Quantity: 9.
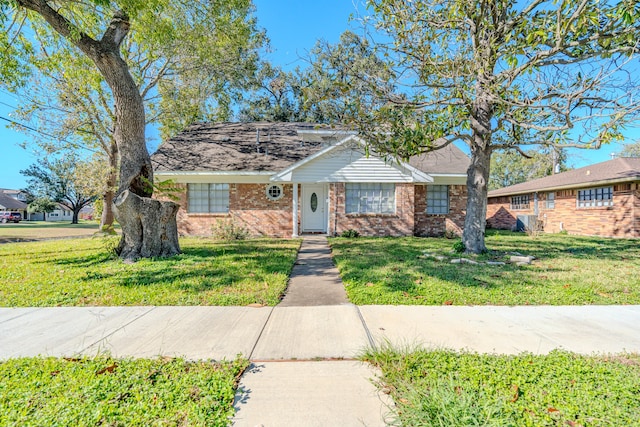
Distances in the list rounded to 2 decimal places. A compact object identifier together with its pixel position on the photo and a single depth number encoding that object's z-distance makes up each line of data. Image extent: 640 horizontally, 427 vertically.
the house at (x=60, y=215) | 60.83
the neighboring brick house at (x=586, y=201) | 13.66
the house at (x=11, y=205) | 48.41
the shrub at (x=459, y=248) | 8.91
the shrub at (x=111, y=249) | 7.95
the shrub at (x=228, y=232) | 12.26
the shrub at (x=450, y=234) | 13.80
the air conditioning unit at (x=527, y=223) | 17.39
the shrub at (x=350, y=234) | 13.05
